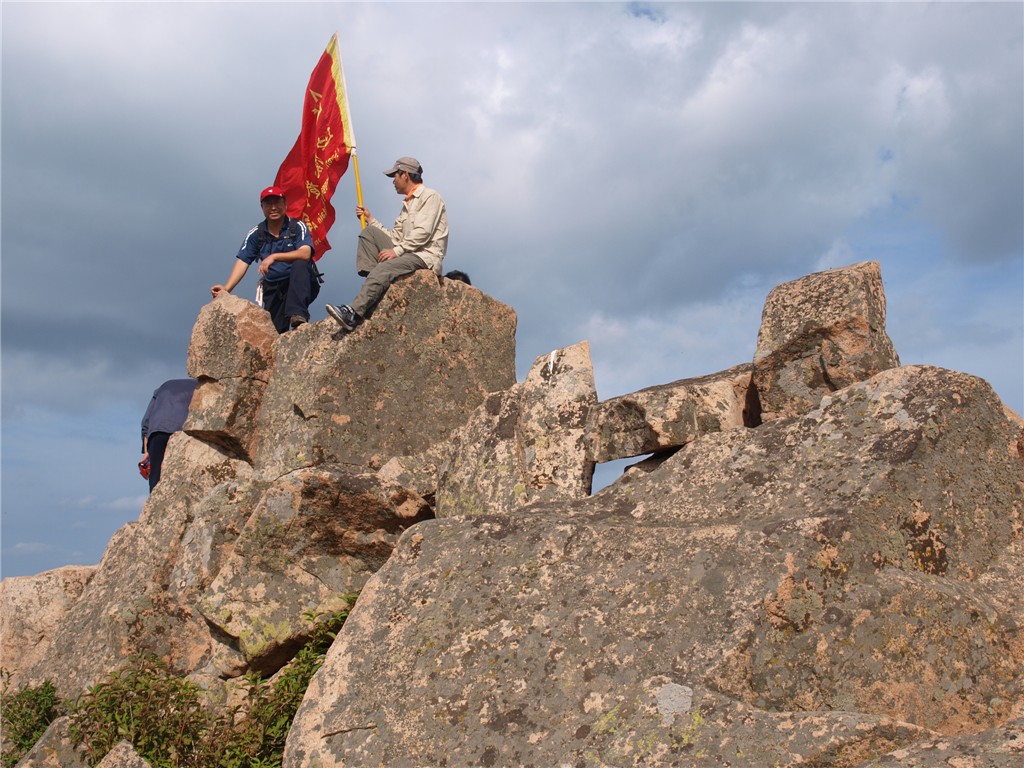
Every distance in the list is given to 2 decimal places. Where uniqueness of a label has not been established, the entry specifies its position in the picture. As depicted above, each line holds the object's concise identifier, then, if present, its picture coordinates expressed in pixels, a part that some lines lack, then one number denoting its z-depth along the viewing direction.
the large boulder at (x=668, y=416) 7.56
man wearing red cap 12.19
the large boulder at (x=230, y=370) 11.38
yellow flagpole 13.59
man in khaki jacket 10.56
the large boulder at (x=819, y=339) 7.68
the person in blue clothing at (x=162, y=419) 12.52
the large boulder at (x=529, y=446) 8.52
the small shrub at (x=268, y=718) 7.16
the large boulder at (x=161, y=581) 9.22
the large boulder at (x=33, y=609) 12.30
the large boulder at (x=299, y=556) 8.12
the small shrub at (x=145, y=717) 7.45
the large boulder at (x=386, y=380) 10.32
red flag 13.77
